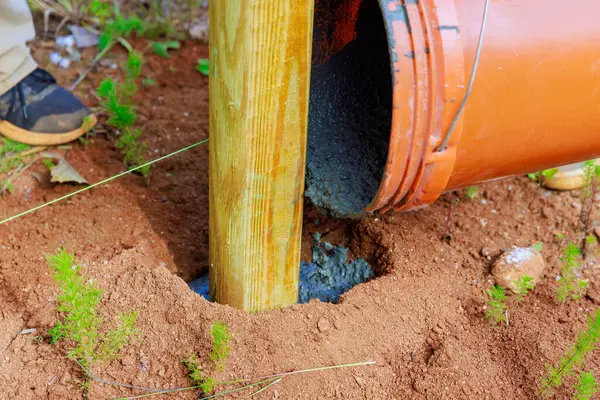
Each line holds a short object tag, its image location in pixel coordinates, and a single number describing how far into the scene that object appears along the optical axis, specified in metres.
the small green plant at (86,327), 1.71
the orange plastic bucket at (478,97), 1.55
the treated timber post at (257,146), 1.56
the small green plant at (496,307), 2.03
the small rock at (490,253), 2.32
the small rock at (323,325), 1.94
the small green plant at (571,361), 1.79
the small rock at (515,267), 2.21
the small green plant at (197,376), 1.76
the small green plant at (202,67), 3.23
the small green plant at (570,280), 2.11
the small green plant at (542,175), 2.54
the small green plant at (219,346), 1.76
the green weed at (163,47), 3.29
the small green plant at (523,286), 2.03
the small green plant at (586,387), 1.69
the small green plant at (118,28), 3.23
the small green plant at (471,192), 2.54
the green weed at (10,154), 2.51
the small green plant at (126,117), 2.58
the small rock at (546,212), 2.50
